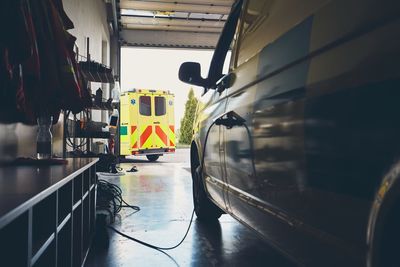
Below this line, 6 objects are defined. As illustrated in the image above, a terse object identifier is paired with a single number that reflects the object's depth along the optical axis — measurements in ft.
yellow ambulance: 36.29
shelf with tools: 14.90
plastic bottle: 8.77
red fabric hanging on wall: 5.41
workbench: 3.41
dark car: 2.80
